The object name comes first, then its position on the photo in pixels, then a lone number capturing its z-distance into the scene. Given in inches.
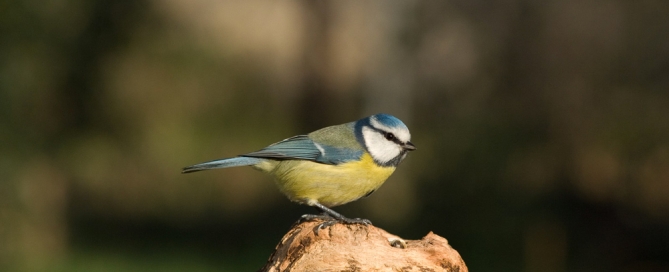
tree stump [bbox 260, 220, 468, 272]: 221.1
